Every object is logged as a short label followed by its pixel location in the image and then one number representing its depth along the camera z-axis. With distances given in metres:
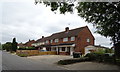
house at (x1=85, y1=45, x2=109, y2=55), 20.36
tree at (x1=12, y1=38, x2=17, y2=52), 29.83
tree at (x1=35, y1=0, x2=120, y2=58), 5.92
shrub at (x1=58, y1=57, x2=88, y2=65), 9.06
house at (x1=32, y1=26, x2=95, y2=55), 19.96
